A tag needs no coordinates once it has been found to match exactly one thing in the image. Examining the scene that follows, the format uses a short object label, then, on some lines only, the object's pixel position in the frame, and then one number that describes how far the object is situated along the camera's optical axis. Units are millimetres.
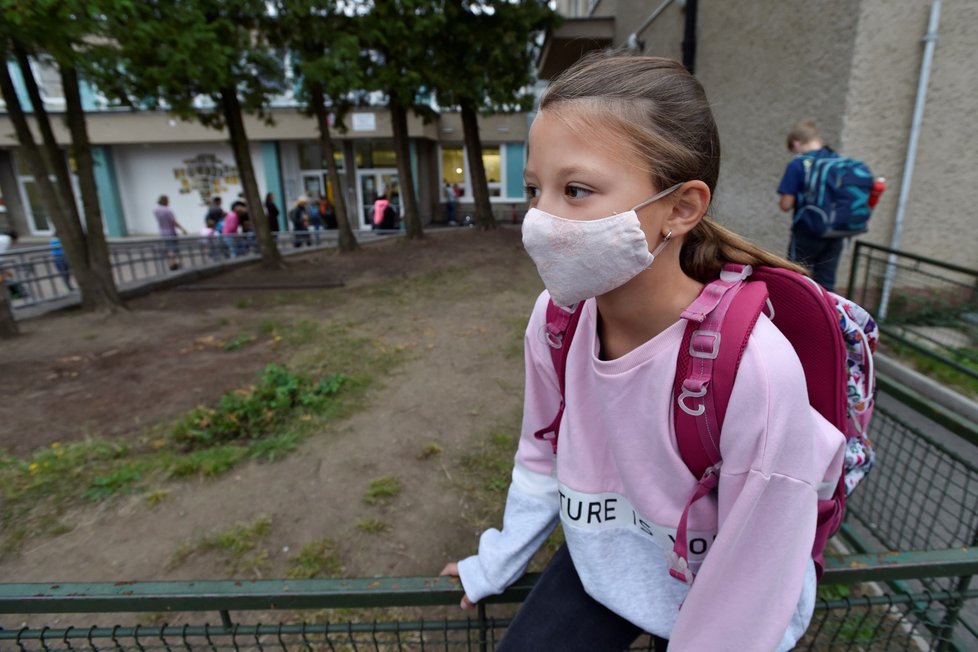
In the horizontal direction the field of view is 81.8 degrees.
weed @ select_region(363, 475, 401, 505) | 3387
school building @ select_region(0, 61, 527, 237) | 22234
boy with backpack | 4770
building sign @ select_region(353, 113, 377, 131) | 20125
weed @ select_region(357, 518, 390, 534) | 3125
